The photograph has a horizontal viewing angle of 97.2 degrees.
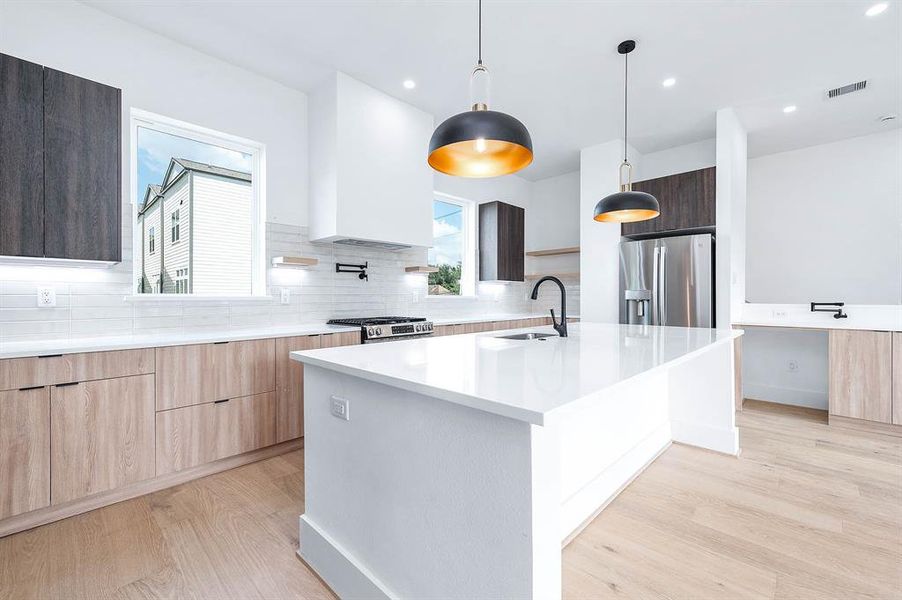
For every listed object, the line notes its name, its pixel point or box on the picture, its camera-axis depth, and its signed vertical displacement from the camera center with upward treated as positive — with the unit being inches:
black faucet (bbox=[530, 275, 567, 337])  93.3 -5.6
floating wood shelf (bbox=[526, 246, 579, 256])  212.0 +27.2
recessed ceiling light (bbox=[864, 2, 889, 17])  99.3 +73.9
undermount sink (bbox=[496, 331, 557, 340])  93.1 -8.5
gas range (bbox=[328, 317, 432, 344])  129.3 -9.5
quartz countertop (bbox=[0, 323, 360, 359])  79.1 -9.6
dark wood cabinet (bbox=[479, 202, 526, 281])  208.8 +31.7
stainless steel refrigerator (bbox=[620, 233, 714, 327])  156.6 +8.1
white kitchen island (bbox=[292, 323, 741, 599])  37.6 -19.5
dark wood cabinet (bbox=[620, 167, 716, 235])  160.4 +42.0
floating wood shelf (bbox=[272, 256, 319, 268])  129.3 +12.8
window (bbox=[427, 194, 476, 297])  201.6 +28.1
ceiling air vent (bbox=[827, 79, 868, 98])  133.8 +72.8
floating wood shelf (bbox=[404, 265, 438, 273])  168.1 +13.2
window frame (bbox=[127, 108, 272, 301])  108.4 +42.7
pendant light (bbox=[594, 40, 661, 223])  103.0 +25.1
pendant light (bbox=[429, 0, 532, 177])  61.5 +27.1
